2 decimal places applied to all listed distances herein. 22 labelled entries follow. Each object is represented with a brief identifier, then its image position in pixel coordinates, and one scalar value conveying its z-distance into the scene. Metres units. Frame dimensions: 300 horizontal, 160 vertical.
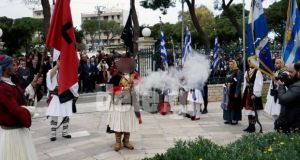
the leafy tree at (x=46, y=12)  19.56
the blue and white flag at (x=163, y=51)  13.83
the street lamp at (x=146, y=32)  17.50
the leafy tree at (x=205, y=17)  63.48
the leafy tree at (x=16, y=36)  44.59
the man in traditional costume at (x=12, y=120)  4.92
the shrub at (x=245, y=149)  4.79
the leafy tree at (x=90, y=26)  99.38
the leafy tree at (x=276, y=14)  43.03
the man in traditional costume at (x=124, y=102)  8.32
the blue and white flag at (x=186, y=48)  13.30
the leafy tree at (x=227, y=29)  50.22
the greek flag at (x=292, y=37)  8.95
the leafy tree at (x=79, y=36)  59.54
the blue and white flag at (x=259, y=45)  8.88
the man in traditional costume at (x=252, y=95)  9.92
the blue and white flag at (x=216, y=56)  15.18
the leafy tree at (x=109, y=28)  101.25
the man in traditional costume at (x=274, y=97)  8.99
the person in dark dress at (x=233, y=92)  11.00
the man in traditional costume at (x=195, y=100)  12.23
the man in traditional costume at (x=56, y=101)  9.40
